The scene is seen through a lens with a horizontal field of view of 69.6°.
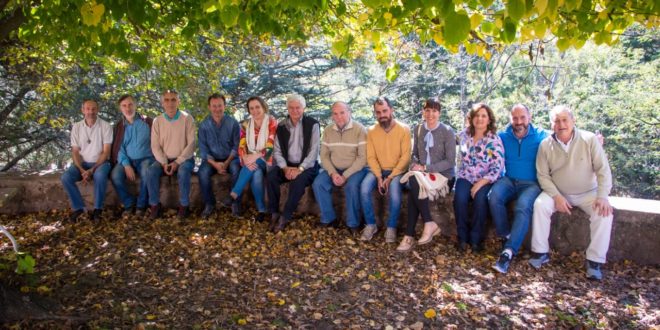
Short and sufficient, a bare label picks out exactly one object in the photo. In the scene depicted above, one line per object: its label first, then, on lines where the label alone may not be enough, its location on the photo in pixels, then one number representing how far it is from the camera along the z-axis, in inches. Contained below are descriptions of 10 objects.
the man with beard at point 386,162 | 196.5
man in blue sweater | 172.9
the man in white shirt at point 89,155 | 226.1
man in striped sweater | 204.1
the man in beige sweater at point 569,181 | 165.0
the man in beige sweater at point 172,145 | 225.1
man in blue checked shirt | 226.5
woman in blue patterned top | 183.2
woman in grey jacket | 189.0
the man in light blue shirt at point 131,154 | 228.7
